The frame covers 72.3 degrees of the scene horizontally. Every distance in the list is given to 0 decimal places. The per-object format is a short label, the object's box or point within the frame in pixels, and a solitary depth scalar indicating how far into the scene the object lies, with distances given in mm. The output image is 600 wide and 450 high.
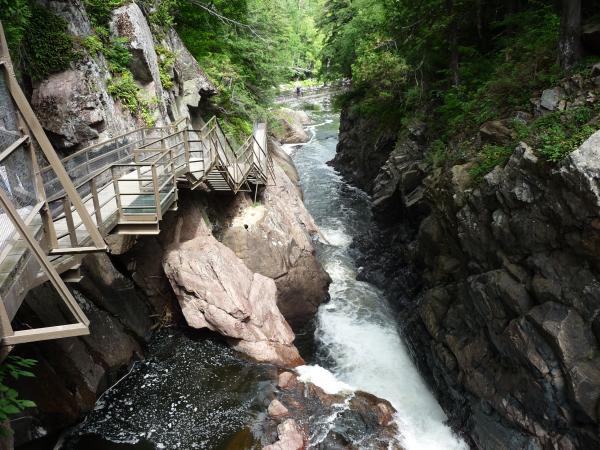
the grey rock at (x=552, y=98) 9383
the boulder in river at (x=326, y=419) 8758
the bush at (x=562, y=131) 7750
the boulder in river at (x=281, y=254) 13727
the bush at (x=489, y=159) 9656
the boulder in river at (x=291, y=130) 35094
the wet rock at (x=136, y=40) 12945
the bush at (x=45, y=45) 10352
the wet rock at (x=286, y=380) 10070
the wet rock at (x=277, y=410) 9188
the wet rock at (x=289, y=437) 8320
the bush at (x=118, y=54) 12531
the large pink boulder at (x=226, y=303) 11086
